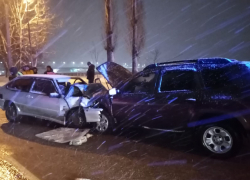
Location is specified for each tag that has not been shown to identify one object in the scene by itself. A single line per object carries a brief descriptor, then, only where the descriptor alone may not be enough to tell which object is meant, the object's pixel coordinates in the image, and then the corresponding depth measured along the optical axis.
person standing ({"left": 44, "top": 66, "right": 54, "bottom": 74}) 12.49
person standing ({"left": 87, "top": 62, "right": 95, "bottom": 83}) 13.07
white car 6.92
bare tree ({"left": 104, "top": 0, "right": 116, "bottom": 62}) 14.18
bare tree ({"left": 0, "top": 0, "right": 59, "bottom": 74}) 24.69
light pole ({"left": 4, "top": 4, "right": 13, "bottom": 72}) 15.11
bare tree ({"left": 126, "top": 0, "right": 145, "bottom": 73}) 19.50
